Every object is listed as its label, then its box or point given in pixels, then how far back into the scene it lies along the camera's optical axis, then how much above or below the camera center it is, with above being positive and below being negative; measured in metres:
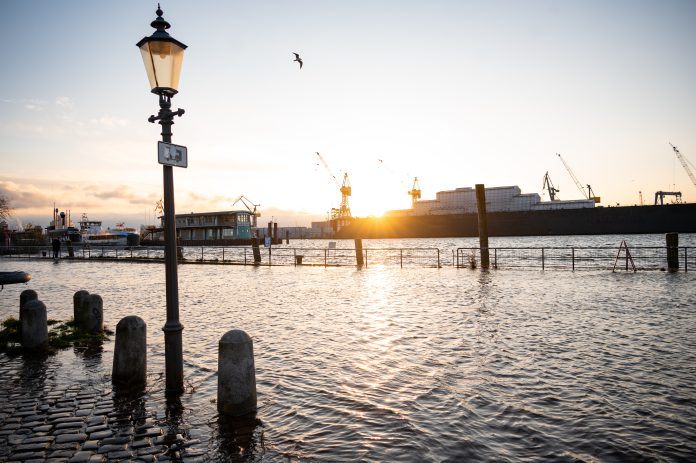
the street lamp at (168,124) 6.02 +1.71
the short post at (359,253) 30.25 -1.32
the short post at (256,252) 34.81 -1.15
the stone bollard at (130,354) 6.64 -1.72
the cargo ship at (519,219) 98.31 +2.31
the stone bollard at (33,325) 8.34 -1.55
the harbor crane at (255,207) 114.10 +11.68
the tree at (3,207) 67.06 +6.00
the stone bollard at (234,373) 5.52 -1.70
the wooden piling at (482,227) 27.20 +0.18
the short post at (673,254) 23.23 -1.66
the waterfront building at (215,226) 97.88 +3.05
